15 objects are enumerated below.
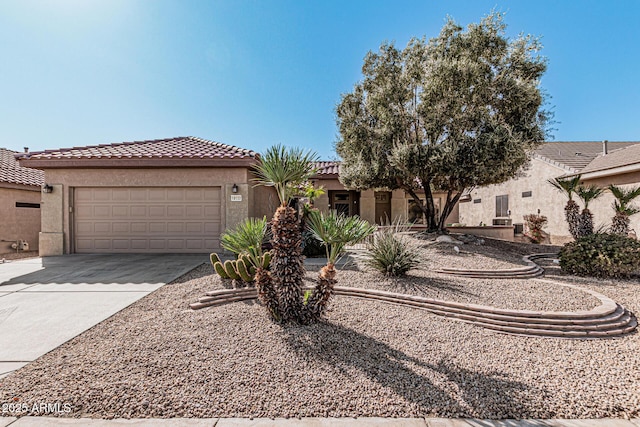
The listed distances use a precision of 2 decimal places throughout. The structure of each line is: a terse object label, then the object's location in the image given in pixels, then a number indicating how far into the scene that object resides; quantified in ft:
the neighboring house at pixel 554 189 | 41.98
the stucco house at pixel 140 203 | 32.89
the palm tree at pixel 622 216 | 28.71
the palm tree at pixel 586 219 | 29.90
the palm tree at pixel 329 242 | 12.75
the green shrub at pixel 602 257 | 22.81
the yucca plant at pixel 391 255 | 20.27
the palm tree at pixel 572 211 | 30.48
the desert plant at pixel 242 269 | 16.90
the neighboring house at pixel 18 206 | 38.32
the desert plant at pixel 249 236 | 15.35
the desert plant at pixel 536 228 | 43.45
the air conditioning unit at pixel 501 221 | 59.72
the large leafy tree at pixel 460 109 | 29.63
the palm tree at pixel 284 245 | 12.37
